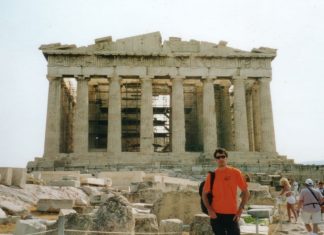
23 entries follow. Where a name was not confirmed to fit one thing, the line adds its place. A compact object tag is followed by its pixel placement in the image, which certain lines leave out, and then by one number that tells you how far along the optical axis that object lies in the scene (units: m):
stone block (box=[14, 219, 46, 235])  7.54
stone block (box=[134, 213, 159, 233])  8.10
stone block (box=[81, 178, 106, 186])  18.90
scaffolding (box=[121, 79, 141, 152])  43.66
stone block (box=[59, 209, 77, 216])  9.50
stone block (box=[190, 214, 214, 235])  7.98
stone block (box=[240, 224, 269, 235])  8.45
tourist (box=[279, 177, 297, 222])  12.60
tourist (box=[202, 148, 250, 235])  6.02
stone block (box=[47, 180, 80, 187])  17.30
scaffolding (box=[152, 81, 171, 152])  44.48
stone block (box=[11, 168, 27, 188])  14.65
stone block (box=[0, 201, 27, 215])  10.98
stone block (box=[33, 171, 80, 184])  22.59
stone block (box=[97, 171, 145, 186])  21.86
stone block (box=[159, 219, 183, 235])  8.72
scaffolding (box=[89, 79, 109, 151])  40.88
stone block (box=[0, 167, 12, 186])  14.30
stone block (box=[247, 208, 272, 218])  11.71
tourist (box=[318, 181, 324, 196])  13.40
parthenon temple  33.66
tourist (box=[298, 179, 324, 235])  9.45
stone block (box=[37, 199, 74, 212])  12.01
